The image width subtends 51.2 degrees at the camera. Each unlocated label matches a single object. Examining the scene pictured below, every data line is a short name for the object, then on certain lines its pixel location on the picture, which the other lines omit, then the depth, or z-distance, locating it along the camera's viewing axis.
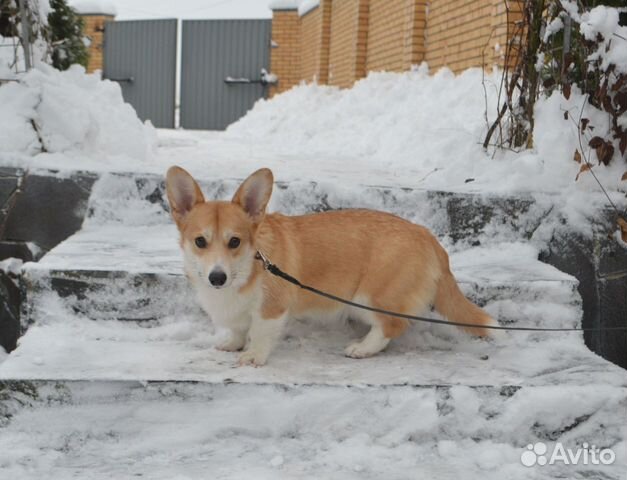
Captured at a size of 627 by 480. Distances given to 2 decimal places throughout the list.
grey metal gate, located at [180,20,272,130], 15.82
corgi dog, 2.65
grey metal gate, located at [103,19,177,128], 16.09
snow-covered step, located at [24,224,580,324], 3.07
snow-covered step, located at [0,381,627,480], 2.29
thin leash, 2.67
